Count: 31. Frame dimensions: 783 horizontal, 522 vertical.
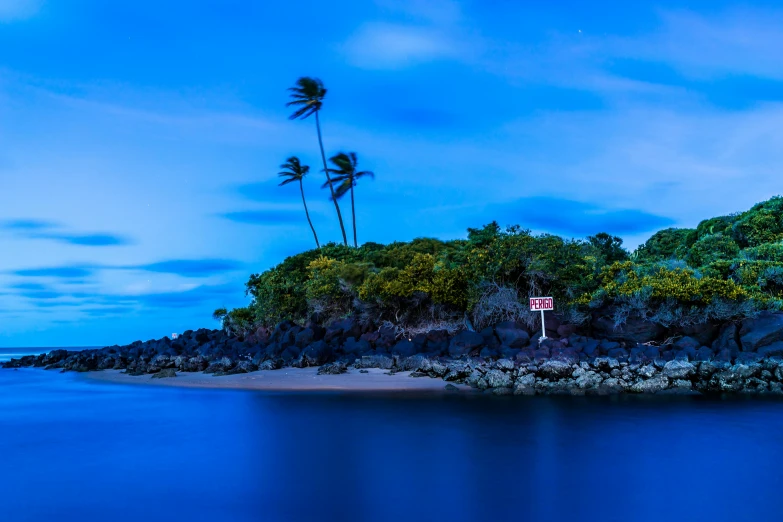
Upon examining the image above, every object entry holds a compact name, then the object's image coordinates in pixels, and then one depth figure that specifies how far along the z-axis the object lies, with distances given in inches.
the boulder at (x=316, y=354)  698.8
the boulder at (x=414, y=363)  617.1
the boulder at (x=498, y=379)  534.6
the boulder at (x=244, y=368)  695.1
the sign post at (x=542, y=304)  643.5
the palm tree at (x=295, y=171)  1477.6
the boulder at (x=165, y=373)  726.5
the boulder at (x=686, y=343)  612.1
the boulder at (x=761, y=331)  599.2
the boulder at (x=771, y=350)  582.2
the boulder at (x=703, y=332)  644.7
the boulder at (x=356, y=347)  743.7
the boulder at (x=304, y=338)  783.1
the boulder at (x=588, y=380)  529.3
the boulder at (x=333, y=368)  638.4
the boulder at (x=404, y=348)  699.4
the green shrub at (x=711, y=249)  832.3
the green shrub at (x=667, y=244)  1079.3
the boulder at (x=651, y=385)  526.6
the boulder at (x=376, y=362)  658.2
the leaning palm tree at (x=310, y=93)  1348.4
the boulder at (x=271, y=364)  700.7
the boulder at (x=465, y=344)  660.1
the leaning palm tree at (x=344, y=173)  1414.9
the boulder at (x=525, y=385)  525.3
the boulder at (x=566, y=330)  669.9
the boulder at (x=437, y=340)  710.5
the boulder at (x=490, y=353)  640.4
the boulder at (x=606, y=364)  548.1
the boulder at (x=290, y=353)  728.3
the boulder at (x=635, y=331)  655.8
